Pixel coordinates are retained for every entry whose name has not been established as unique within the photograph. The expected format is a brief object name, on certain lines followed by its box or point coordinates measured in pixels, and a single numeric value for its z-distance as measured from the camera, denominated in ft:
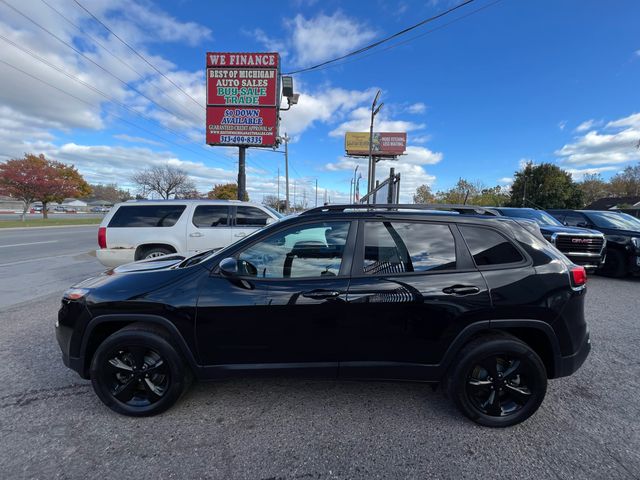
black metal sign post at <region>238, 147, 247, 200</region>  49.49
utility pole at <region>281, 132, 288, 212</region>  100.63
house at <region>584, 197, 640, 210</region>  144.99
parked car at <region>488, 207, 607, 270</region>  24.11
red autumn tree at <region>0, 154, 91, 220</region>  105.50
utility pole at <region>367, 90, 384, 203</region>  58.13
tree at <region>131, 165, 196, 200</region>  154.10
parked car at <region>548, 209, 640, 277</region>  24.79
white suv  20.26
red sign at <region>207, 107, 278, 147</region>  46.80
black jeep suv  7.79
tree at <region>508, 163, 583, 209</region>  144.77
